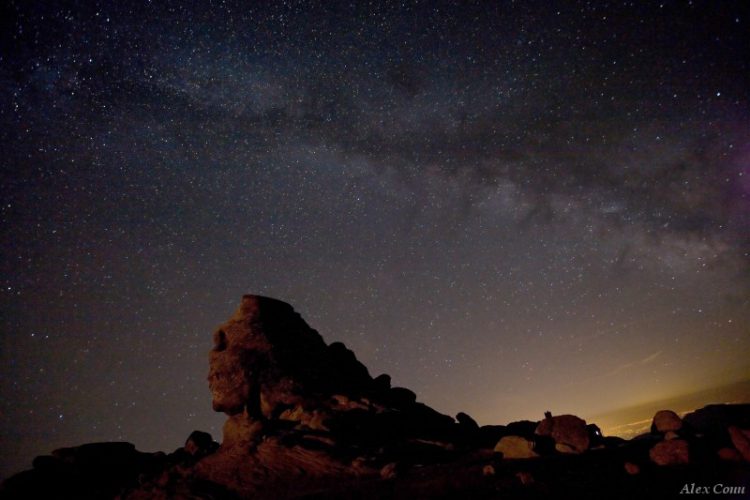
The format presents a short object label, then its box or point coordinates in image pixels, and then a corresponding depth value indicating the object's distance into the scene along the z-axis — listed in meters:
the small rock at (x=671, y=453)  13.31
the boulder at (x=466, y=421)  26.91
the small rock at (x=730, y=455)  13.07
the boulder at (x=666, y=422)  18.77
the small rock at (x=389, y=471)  15.41
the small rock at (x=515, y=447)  16.31
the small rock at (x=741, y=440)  13.01
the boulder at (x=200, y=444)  21.62
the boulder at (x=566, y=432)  16.81
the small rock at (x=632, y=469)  12.84
